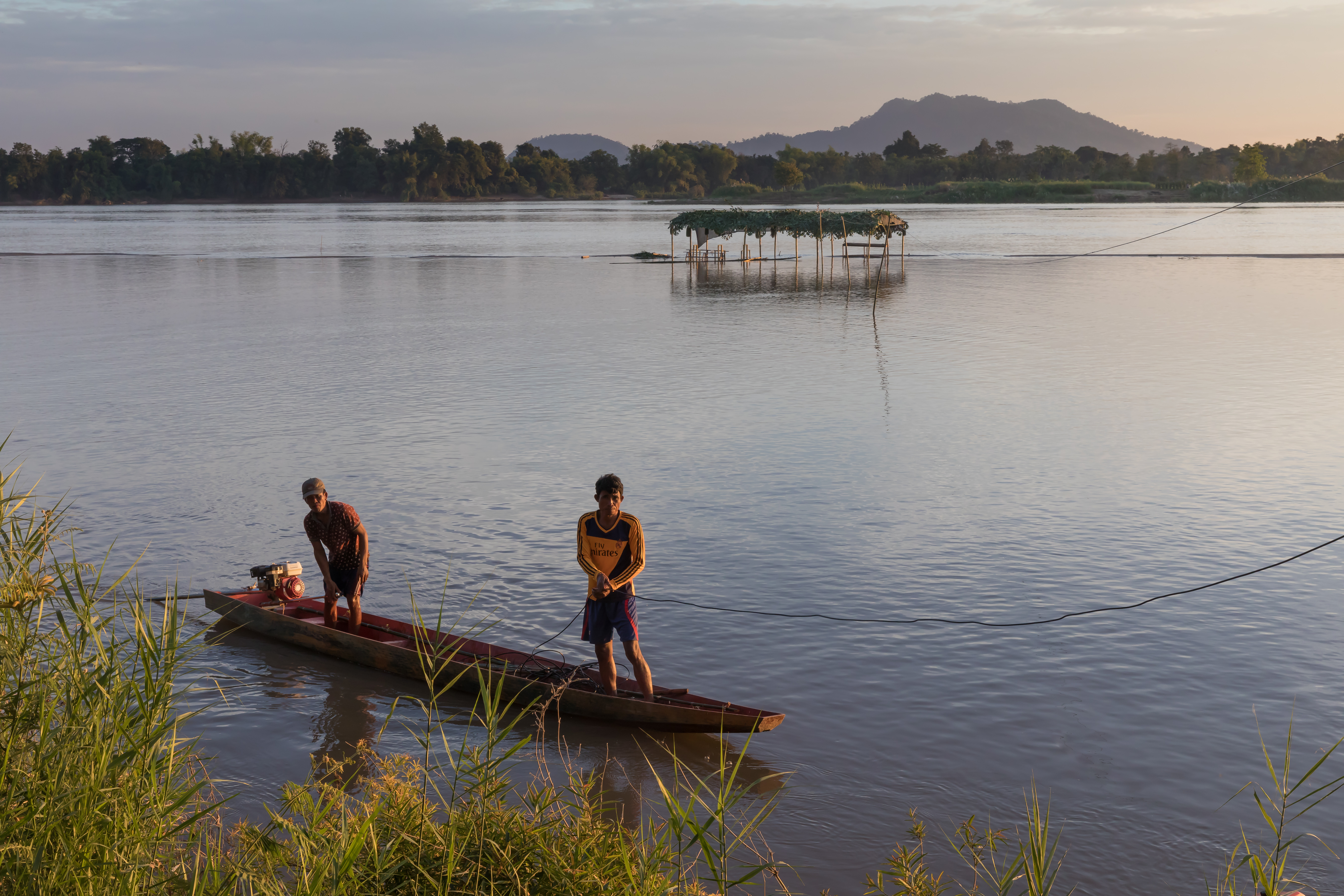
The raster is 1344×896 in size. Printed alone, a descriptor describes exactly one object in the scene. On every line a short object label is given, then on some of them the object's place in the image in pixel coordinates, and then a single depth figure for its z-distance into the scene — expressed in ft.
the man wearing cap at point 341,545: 29.04
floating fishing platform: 155.02
